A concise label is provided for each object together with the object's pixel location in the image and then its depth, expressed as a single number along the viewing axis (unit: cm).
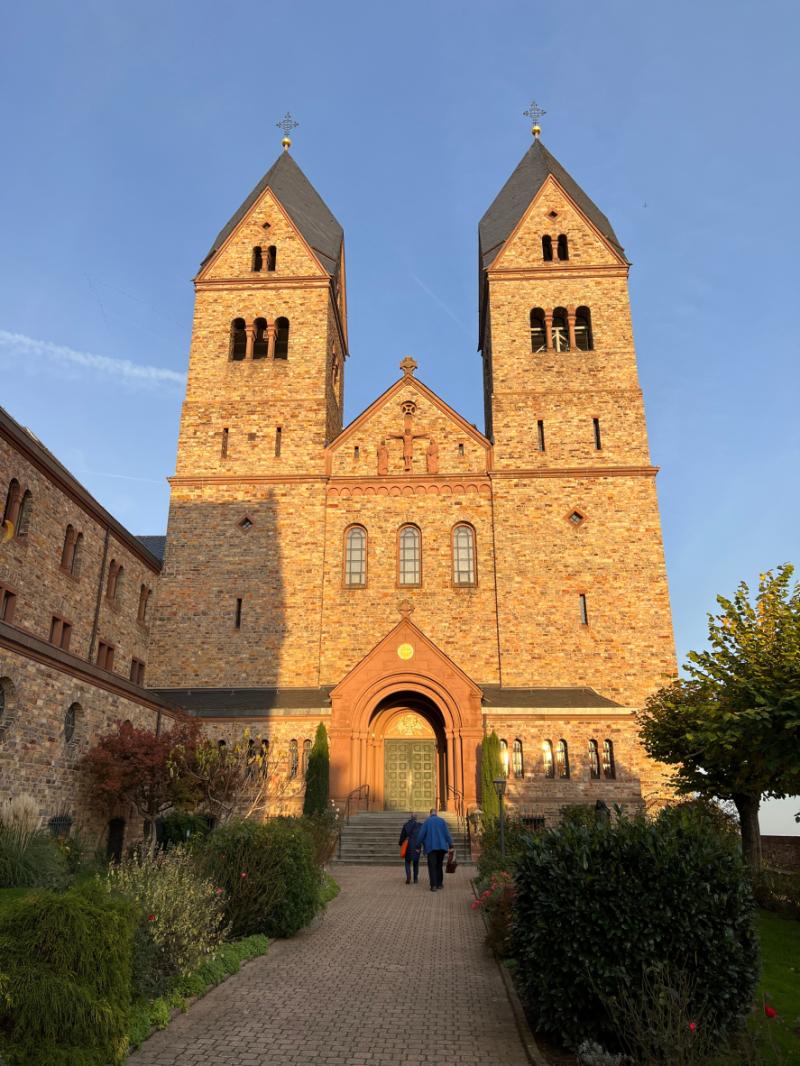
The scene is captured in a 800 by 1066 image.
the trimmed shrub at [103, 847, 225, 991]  796
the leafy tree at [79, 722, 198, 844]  1877
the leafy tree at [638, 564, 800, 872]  1336
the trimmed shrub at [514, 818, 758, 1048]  651
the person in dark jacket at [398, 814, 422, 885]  1797
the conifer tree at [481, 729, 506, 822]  2311
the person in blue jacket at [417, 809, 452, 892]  1645
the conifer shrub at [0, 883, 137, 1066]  557
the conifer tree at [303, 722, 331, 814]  2353
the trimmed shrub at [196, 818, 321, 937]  1111
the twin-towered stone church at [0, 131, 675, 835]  2464
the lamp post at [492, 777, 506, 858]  1878
